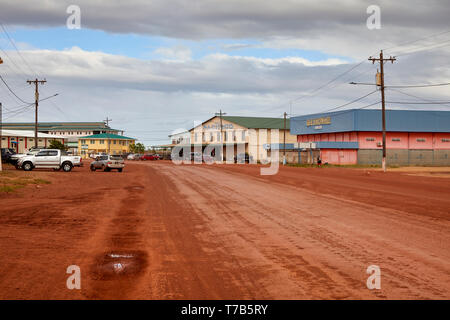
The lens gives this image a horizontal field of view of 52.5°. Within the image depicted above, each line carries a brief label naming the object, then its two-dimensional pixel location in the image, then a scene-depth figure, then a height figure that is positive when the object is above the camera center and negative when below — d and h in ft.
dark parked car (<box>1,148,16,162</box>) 161.50 +1.79
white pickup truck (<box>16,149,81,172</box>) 119.75 -0.93
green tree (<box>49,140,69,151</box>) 260.19 +7.41
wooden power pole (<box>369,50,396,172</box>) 139.85 +22.79
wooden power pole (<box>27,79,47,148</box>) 191.31 +28.81
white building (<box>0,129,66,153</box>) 301.43 +12.76
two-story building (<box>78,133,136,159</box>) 417.28 +12.27
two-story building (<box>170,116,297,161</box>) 301.86 +14.39
